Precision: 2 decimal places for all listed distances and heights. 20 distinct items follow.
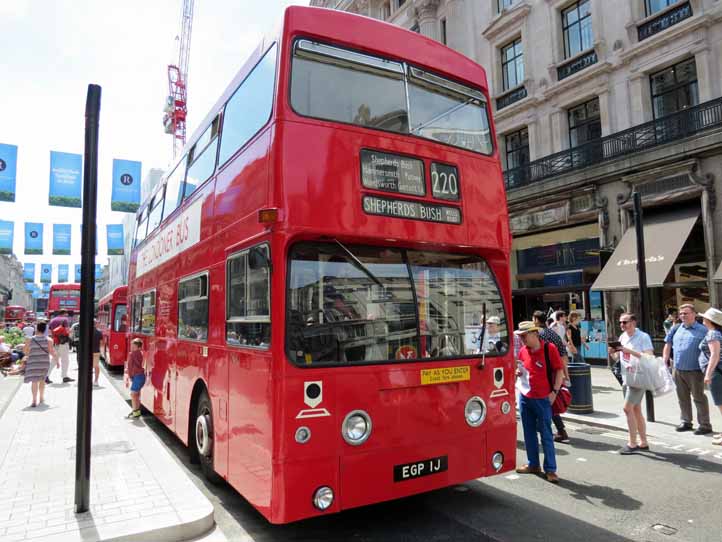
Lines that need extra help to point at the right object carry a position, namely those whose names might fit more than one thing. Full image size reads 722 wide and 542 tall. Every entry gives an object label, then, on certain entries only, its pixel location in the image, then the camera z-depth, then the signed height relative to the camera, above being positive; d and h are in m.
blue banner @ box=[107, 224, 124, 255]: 30.66 +4.97
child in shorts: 9.45 -0.95
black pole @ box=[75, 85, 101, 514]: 4.75 +0.23
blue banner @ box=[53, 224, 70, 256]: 30.67 +5.02
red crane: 74.75 +32.71
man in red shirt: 5.90 -0.94
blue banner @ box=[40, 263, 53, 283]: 60.00 +6.01
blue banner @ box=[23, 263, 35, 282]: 72.95 +8.46
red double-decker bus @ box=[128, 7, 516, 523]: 4.05 +0.36
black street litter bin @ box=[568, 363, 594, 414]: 9.64 -1.46
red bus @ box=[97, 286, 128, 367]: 18.44 -0.12
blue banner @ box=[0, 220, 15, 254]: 30.36 +5.26
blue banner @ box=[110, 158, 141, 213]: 22.81 +6.01
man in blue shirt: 8.03 -0.90
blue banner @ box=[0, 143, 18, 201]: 18.78 +5.65
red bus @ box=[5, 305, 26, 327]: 50.78 +1.21
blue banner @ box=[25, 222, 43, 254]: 31.22 +5.24
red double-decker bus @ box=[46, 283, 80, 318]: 28.86 +1.44
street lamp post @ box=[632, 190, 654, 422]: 9.49 +0.99
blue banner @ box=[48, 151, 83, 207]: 20.10 +5.71
